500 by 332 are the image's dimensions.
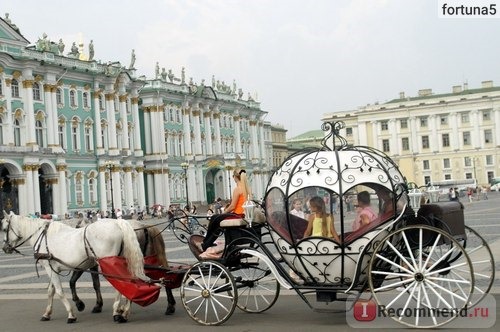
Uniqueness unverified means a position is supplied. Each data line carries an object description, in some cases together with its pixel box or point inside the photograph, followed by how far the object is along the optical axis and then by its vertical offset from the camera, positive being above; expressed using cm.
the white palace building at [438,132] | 10338 +628
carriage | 812 -74
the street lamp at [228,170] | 7344 +158
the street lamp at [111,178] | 5483 +118
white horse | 1001 -72
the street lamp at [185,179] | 6476 +89
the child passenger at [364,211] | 850 -41
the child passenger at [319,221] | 858 -51
